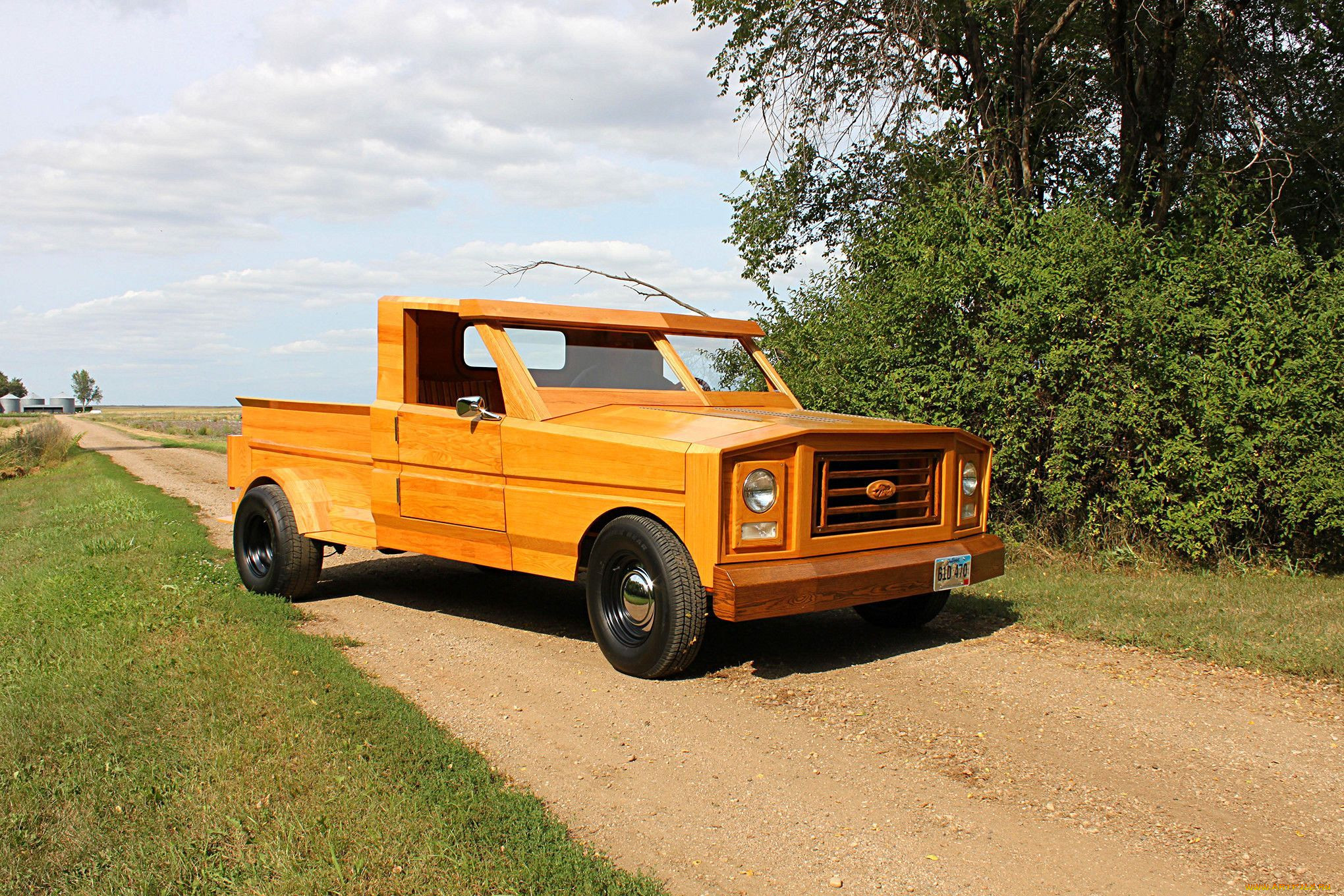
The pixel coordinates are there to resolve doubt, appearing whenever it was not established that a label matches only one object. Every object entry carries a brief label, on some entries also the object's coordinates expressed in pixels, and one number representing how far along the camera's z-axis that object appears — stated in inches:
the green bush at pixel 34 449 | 1123.9
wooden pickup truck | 212.4
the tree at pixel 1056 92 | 501.0
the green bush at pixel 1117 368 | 325.7
